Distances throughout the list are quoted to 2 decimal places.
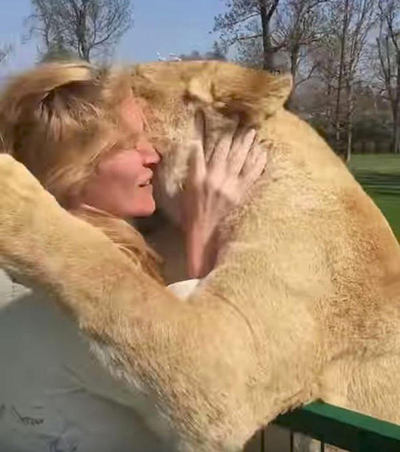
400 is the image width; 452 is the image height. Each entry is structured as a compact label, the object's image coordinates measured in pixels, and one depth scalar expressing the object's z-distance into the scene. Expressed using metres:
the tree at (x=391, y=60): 40.53
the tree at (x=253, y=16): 25.80
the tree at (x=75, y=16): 26.23
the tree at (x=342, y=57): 29.56
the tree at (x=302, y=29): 25.06
